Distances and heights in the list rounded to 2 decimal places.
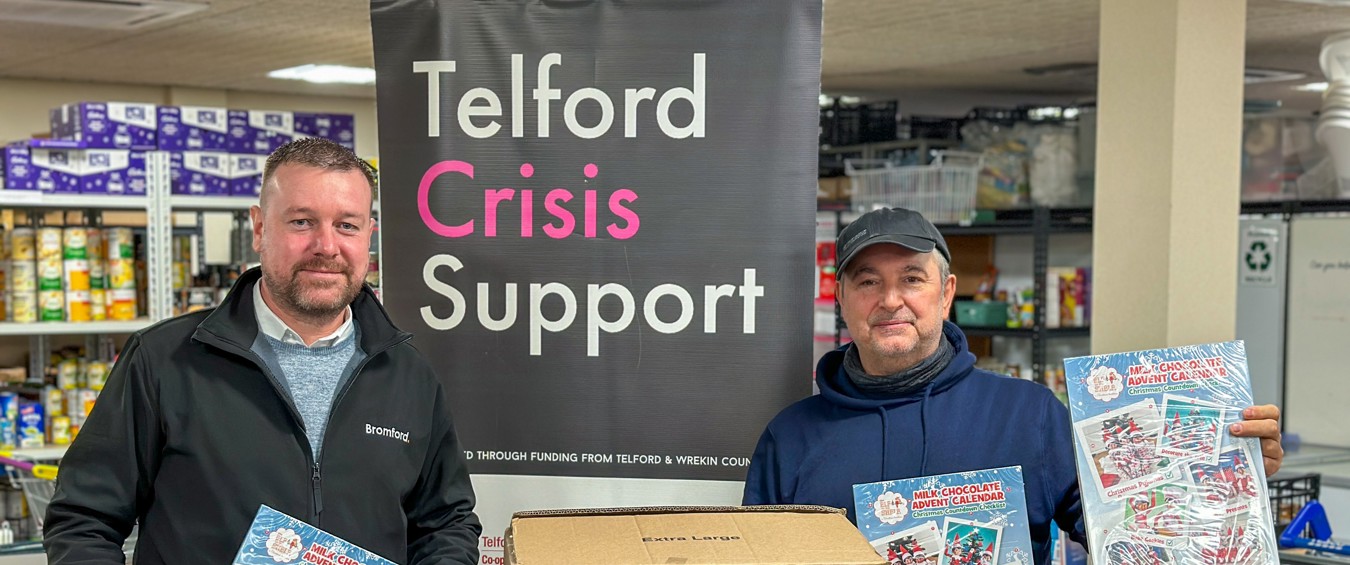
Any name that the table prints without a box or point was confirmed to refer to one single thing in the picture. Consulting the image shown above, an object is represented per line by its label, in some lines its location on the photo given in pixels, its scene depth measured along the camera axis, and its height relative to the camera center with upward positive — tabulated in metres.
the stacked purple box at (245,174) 5.55 +0.26
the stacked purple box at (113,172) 5.09 +0.25
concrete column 3.83 +0.21
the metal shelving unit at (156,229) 5.13 +0.01
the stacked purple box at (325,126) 5.97 +0.52
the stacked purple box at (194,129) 5.41 +0.46
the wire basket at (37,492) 4.23 -0.91
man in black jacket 1.87 -0.29
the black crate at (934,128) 8.08 +0.71
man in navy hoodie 2.15 -0.31
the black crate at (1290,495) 4.16 -0.87
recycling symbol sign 5.49 -0.08
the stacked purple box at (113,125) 5.20 +0.45
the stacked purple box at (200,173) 5.38 +0.26
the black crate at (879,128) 7.87 +0.68
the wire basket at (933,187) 6.02 +0.25
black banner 2.50 +0.04
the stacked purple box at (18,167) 4.89 +0.25
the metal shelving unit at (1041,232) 5.60 +0.02
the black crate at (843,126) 7.93 +0.70
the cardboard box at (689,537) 1.51 -0.39
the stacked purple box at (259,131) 5.67 +0.47
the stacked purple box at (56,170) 4.99 +0.25
